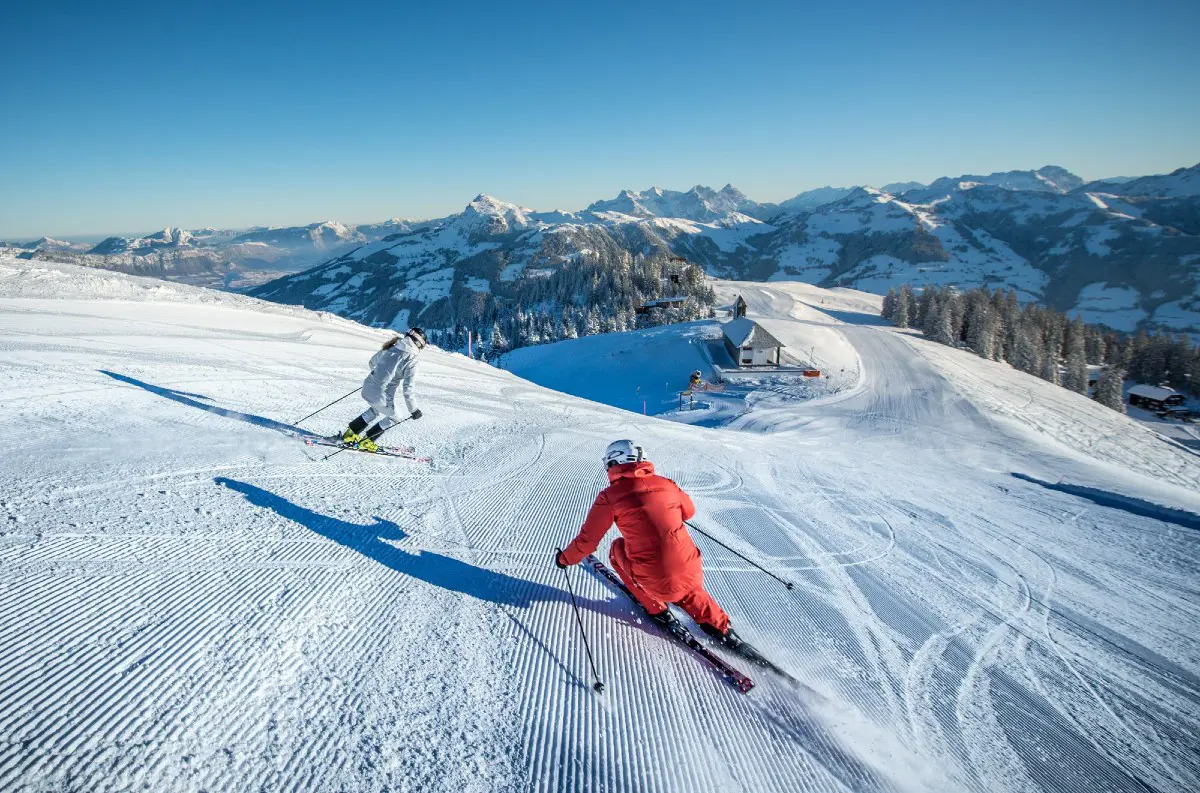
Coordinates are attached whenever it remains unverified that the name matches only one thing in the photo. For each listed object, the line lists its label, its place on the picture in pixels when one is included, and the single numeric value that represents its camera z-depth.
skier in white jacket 8.20
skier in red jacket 4.12
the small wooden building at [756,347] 39.69
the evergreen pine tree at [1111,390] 50.44
